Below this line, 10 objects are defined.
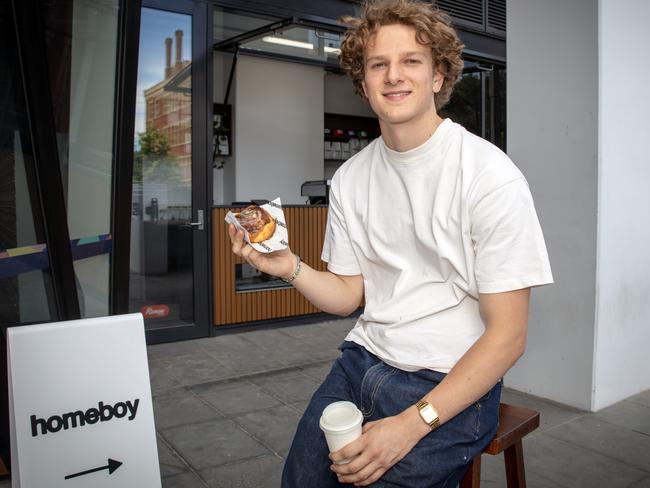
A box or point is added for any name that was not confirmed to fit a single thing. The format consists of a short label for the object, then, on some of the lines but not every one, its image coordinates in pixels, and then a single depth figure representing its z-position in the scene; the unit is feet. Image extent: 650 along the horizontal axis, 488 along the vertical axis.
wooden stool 4.98
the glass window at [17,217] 8.59
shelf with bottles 30.17
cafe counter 17.11
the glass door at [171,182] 16.38
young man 4.43
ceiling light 23.44
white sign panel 5.44
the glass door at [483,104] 24.11
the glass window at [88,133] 10.93
